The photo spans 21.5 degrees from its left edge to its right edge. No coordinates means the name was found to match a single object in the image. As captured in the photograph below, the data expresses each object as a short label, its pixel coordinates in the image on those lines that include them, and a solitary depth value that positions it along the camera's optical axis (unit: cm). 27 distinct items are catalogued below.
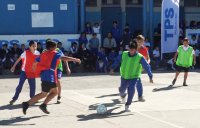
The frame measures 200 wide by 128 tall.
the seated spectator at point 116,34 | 2525
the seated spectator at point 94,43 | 2430
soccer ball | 1134
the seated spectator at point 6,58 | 2261
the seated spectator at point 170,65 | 2433
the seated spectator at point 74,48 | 2378
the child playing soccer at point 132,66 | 1200
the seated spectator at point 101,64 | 2334
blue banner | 2344
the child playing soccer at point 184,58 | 1788
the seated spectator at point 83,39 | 2416
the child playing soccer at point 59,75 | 1304
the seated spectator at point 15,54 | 2236
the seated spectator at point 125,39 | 2494
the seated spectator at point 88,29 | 2470
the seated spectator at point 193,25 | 2633
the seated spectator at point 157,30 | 2609
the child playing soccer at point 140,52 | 1360
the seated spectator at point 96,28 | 2494
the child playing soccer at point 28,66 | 1284
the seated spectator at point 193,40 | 2573
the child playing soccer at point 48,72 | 1111
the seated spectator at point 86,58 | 2350
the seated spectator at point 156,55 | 2486
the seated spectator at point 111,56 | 2412
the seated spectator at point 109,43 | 2472
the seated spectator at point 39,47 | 2270
